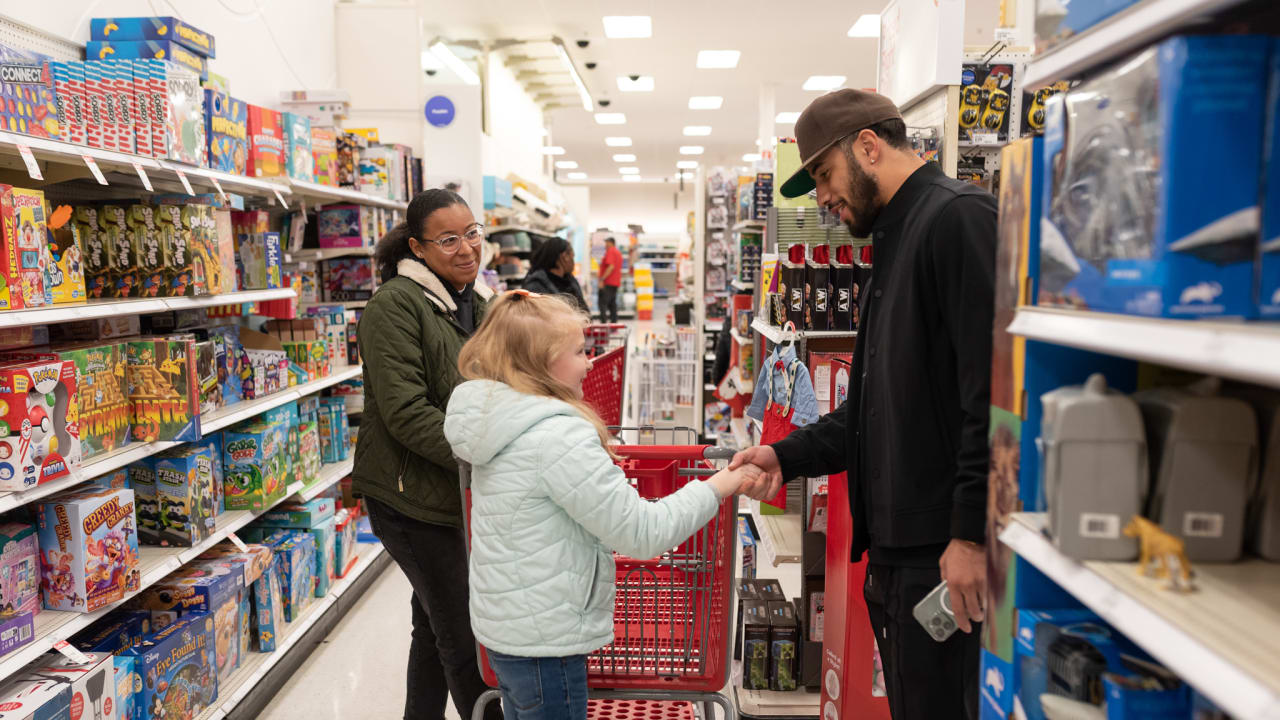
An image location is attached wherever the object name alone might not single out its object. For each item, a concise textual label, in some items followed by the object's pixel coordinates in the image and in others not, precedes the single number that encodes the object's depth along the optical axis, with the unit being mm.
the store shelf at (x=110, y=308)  2095
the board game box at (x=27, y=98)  2045
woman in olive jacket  2402
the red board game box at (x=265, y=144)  3434
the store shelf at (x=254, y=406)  3014
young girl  1711
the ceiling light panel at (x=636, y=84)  12680
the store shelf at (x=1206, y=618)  730
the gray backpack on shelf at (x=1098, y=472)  1000
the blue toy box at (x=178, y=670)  2596
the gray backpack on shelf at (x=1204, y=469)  971
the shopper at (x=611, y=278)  17609
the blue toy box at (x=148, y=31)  2992
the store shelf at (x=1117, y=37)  835
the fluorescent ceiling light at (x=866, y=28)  9539
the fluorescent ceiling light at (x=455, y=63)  10594
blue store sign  6926
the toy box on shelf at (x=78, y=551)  2330
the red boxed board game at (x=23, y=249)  2084
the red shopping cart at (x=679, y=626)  2057
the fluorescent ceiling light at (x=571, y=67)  9906
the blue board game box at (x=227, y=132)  3066
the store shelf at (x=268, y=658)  3059
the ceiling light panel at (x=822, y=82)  13148
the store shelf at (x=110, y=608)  2111
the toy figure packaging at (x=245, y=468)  3336
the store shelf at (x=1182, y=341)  698
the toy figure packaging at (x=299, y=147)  3713
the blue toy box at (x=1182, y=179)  814
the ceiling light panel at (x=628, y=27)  9422
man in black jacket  1541
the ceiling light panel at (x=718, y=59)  11164
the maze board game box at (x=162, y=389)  2727
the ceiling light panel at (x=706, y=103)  14438
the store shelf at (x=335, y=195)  3852
